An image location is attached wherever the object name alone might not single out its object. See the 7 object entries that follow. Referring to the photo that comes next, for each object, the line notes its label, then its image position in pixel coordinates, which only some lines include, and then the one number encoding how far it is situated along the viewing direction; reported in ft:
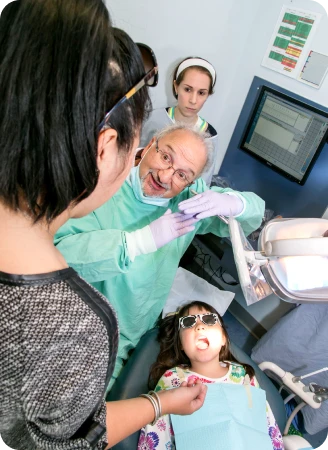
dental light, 2.89
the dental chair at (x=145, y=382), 4.76
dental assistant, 7.25
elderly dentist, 3.66
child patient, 5.03
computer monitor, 6.49
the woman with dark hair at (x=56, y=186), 1.35
